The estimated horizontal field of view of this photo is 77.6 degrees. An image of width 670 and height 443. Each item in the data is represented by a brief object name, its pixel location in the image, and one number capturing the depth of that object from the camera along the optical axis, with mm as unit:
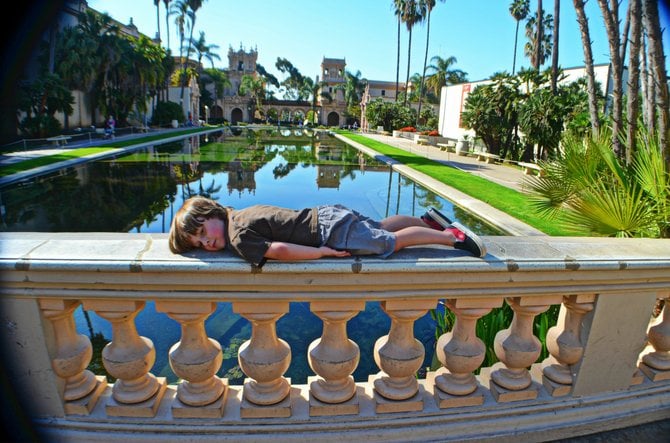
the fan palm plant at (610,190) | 2592
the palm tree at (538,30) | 24375
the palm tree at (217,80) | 73731
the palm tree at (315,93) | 83312
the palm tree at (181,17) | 53469
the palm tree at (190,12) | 53756
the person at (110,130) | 30138
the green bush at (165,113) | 46938
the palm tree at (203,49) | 58291
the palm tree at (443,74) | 62906
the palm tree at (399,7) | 57909
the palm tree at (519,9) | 48656
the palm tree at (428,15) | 54531
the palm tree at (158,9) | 51759
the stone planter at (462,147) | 28303
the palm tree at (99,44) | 30875
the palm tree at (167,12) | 52484
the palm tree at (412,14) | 56812
